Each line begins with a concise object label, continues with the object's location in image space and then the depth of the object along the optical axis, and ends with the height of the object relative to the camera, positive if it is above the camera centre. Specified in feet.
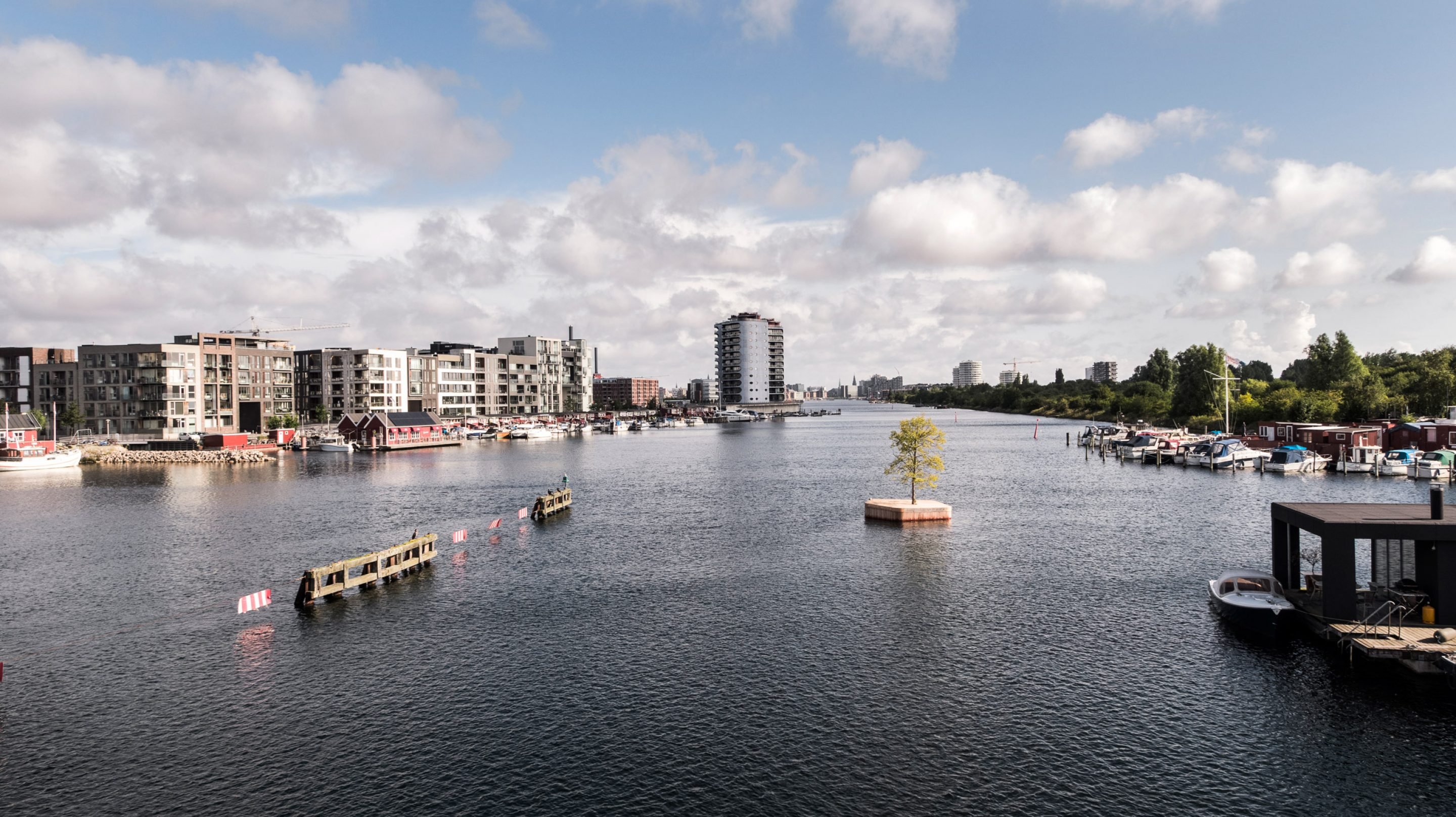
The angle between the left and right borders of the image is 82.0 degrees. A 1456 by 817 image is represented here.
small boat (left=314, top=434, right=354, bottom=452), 563.89 -23.39
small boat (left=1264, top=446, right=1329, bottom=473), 378.53 -30.25
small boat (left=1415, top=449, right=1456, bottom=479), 337.11 -29.64
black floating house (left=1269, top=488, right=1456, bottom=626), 119.55 -24.46
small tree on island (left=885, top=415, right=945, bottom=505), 245.04 -13.41
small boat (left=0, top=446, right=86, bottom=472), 425.28 -22.71
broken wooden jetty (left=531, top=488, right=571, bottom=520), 260.62 -31.44
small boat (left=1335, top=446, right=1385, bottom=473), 373.81 -30.03
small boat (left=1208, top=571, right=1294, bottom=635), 128.26 -32.65
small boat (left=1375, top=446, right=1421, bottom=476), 354.33 -29.76
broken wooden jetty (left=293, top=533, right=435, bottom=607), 154.51 -32.87
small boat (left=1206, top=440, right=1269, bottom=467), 395.34 -28.61
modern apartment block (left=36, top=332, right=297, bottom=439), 589.32 +19.51
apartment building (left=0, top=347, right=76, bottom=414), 609.83 +25.76
